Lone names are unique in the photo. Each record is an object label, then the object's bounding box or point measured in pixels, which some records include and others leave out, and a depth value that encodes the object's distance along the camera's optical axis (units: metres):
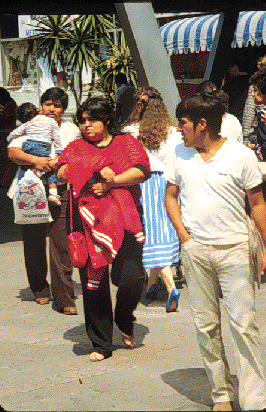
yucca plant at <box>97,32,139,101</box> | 19.17
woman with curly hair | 6.61
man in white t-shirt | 4.05
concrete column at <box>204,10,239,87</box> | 10.73
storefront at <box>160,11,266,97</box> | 16.95
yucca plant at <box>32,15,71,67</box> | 20.34
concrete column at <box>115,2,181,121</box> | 8.59
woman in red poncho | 5.34
